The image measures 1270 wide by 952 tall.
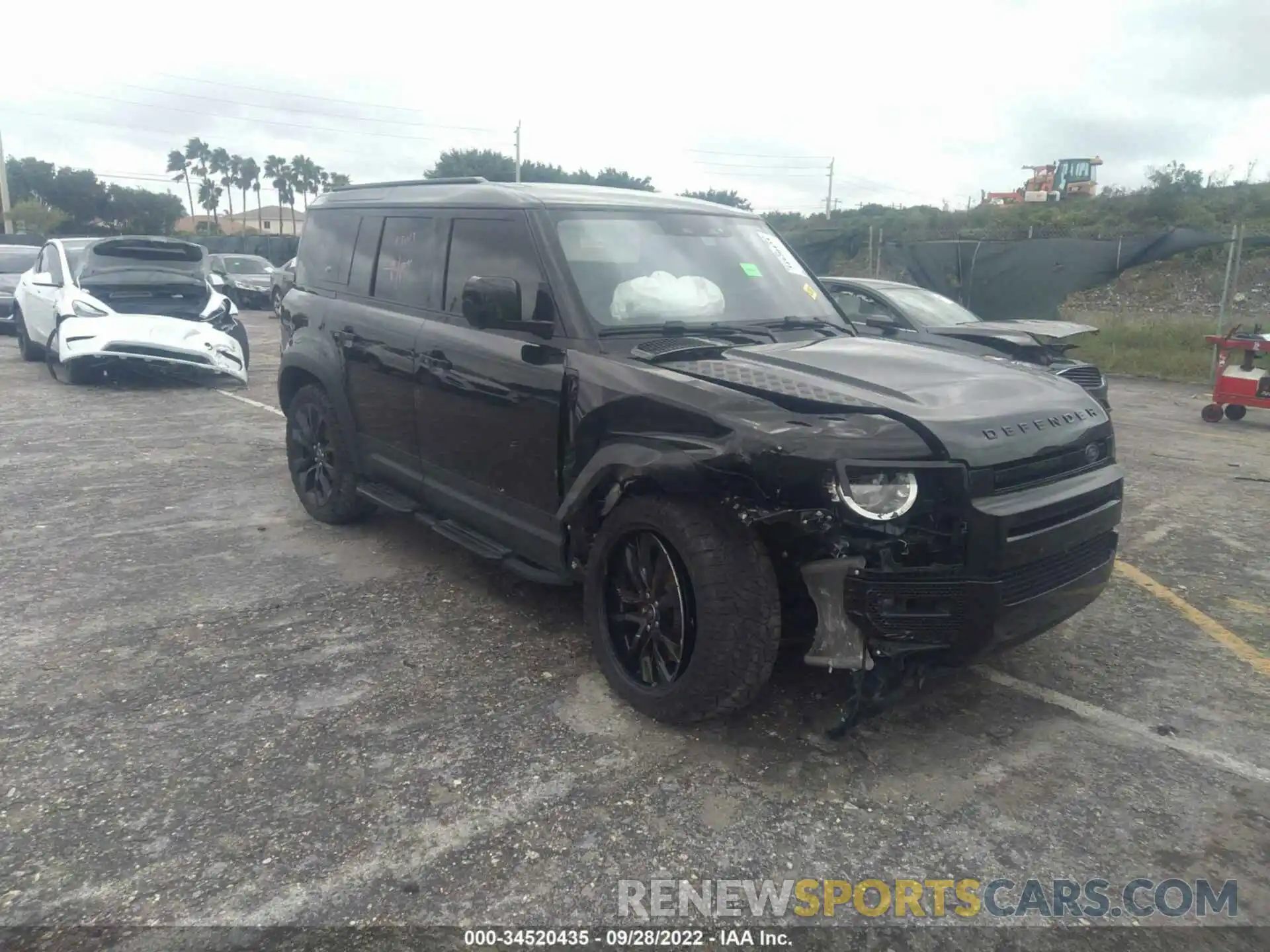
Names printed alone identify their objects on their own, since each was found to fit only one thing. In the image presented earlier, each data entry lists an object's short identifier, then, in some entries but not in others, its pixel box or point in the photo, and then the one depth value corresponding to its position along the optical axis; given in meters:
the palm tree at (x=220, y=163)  93.19
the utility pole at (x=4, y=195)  39.41
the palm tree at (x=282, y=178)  88.69
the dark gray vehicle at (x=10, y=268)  16.69
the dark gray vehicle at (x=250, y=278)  22.94
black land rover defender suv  2.92
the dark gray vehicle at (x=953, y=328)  8.11
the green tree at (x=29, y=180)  66.00
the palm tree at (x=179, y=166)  91.69
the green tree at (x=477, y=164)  54.78
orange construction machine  36.25
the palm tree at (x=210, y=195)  93.88
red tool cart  9.85
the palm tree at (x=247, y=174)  95.00
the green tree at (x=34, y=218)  47.28
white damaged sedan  10.57
